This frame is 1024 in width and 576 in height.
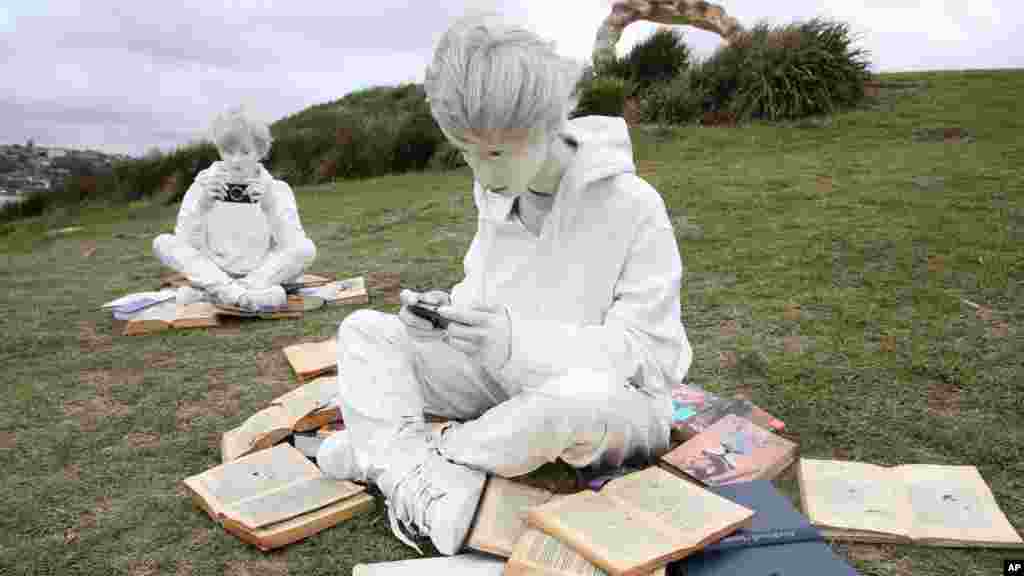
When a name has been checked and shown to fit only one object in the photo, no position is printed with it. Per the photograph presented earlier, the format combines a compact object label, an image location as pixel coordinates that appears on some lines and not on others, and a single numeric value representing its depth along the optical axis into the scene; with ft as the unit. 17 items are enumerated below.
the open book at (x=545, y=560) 5.66
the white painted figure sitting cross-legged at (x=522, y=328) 6.26
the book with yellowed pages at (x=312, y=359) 11.83
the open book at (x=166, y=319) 14.90
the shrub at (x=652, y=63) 41.42
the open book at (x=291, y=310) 15.53
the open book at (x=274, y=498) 6.90
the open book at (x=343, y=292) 16.87
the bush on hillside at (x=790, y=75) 34.19
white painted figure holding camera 16.12
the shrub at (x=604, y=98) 35.68
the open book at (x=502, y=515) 6.31
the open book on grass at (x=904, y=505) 6.70
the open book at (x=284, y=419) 8.84
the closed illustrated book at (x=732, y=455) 7.77
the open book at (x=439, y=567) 6.12
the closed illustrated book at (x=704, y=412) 8.93
